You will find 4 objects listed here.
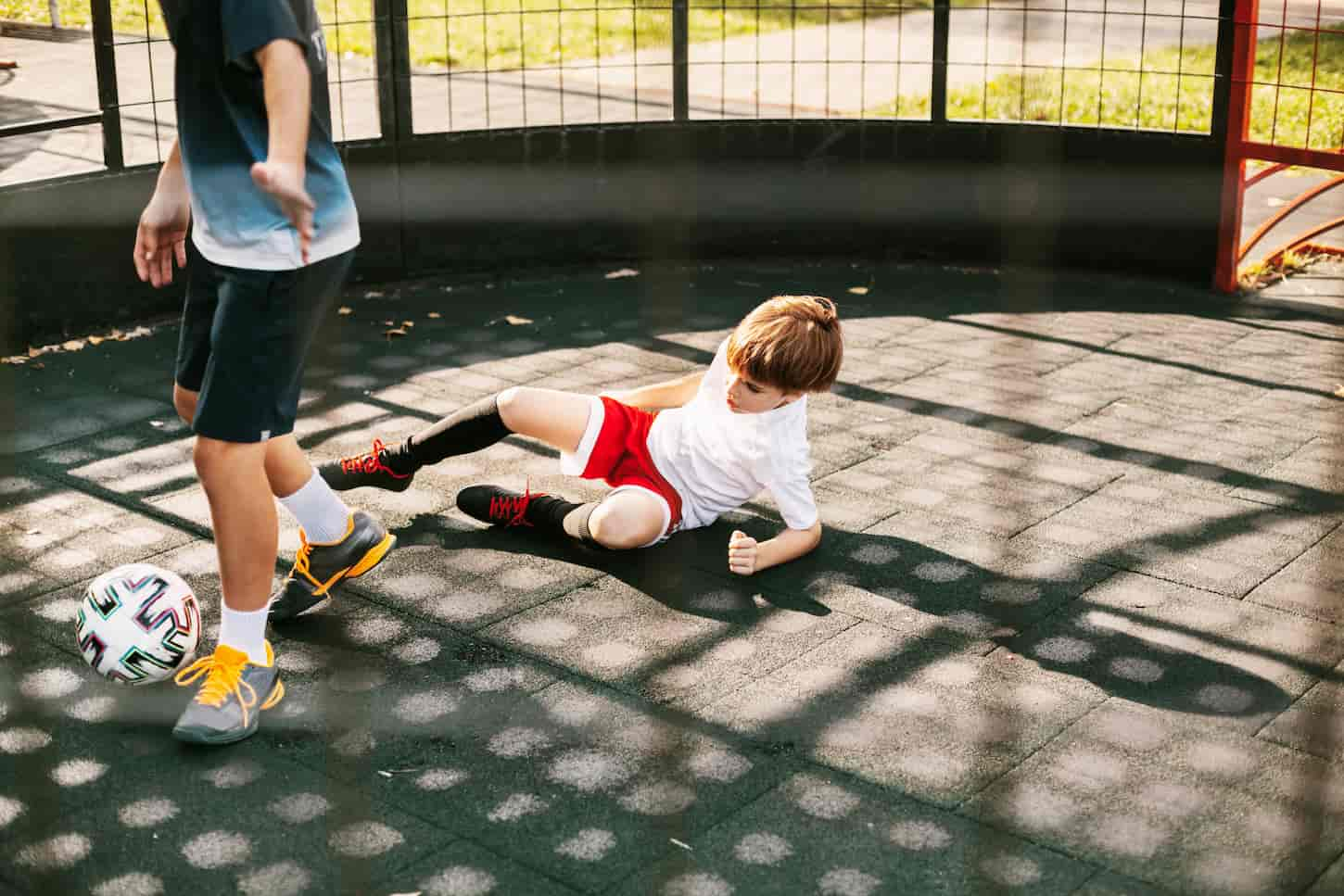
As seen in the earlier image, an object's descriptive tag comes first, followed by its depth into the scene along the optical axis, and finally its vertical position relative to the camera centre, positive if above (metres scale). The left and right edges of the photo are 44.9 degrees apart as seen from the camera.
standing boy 3.10 -0.48
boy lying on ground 4.27 -1.14
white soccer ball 3.62 -1.30
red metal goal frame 6.90 -0.59
